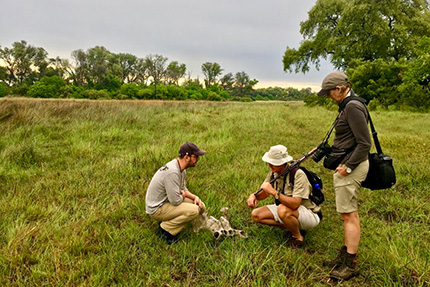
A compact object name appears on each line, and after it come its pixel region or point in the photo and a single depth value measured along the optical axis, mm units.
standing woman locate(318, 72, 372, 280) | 2234
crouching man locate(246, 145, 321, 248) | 2658
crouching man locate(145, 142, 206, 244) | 2865
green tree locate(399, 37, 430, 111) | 10898
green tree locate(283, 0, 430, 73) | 21953
